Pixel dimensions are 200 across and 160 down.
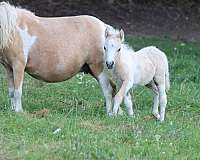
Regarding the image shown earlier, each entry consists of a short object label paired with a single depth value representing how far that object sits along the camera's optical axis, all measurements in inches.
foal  618.0
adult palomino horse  631.7
